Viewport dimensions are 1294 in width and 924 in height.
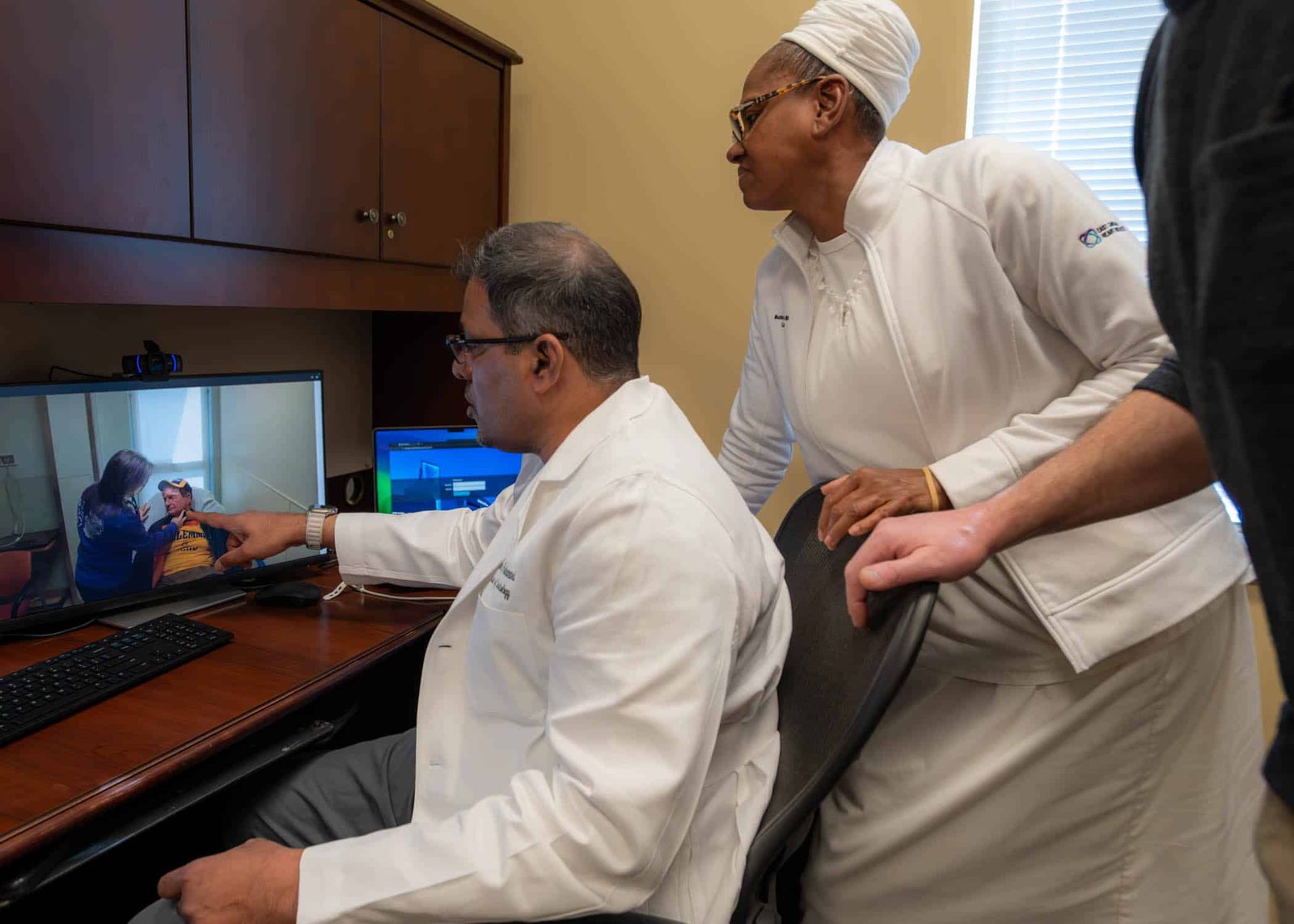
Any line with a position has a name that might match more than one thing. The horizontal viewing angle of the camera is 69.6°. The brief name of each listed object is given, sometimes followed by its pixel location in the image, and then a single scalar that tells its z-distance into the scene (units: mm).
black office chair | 892
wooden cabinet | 1270
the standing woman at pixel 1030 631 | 1217
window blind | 1986
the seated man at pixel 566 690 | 945
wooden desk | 1034
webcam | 1622
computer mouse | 1703
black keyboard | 1209
